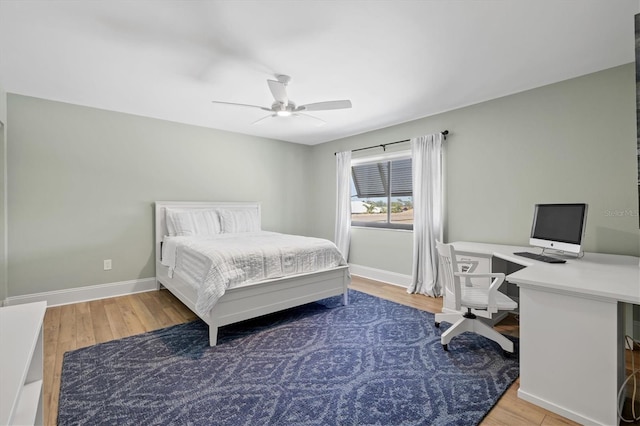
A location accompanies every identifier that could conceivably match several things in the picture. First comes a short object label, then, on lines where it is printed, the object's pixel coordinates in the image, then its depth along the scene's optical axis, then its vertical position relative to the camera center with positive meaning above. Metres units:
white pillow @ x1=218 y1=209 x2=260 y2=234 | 4.24 -0.13
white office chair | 2.21 -0.72
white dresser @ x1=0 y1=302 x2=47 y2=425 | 0.70 -0.43
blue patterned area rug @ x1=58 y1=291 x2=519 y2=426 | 1.66 -1.14
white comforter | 2.48 -0.47
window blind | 4.35 +0.52
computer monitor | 2.27 -0.13
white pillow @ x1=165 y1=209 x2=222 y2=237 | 3.83 -0.15
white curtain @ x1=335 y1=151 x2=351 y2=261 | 4.94 +0.21
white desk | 1.51 -0.71
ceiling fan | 2.58 +1.03
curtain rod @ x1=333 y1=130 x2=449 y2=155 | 3.70 +1.01
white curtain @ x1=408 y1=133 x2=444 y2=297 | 3.75 +0.01
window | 4.36 +0.31
